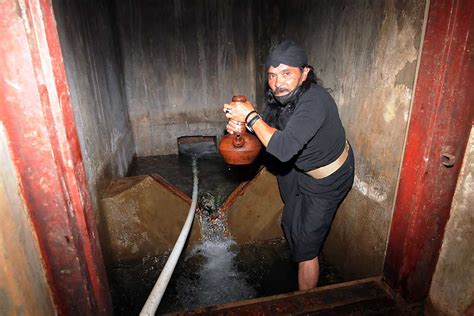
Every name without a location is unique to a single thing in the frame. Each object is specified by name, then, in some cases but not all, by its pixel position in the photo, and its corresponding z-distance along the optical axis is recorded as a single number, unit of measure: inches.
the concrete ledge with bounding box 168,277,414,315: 86.5
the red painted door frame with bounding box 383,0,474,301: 66.4
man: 88.7
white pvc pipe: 71.3
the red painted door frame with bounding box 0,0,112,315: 49.9
